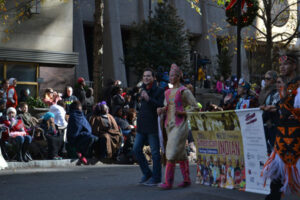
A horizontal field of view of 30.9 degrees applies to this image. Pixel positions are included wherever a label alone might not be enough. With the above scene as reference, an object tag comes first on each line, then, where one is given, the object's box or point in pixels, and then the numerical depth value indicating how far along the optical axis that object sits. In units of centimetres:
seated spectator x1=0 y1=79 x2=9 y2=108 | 1705
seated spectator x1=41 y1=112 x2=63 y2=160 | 1396
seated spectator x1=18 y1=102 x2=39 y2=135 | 1403
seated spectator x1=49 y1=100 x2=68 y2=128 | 1493
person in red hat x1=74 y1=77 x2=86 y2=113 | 1864
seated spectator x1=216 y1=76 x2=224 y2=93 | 3688
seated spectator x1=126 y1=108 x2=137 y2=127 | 1686
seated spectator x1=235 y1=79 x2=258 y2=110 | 955
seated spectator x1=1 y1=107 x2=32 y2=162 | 1320
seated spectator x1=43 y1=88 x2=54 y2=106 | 1593
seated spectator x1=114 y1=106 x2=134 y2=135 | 1609
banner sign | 745
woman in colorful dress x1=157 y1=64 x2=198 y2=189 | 863
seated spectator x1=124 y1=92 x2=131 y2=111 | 1895
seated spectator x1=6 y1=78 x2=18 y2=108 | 1705
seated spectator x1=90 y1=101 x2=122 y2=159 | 1470
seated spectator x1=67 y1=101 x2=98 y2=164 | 1420
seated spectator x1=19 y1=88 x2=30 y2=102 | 1892
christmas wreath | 1596
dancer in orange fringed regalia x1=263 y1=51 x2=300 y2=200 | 630
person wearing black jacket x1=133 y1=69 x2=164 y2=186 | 915
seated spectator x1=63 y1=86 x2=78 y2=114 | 1745
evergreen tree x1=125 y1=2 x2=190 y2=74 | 2991
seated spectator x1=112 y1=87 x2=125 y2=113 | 1784
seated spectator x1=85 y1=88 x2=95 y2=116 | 1892
